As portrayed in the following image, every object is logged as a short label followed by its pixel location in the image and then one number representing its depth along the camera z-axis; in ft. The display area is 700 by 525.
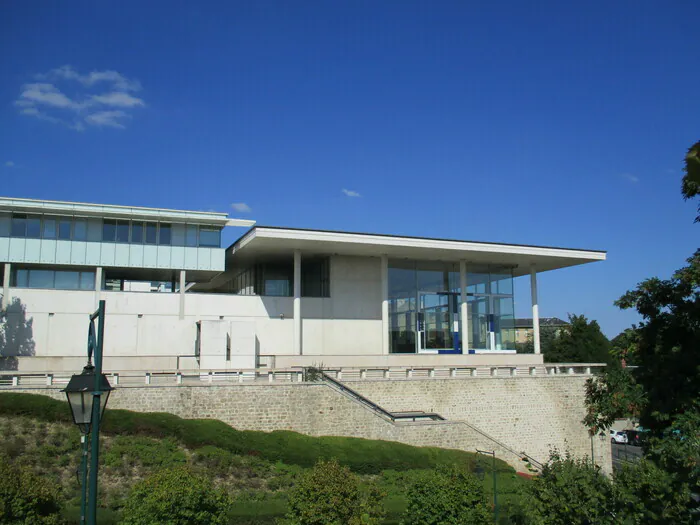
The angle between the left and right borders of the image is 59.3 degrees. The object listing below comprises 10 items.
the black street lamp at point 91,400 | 27.86
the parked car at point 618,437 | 144.46
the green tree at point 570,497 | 30.07
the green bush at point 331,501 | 39.45
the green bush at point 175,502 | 37.86
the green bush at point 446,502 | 40.70
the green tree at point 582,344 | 162.14
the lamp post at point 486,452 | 84.48
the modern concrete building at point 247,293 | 99.71
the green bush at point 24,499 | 35.65
